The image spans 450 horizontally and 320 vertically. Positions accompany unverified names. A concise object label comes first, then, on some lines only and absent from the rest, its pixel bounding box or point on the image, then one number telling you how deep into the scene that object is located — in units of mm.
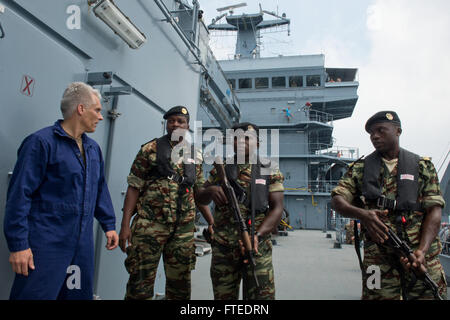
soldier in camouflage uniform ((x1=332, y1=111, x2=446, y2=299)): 1737
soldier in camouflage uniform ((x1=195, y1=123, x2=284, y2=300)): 1850
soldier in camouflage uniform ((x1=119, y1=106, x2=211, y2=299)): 2059
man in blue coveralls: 1318
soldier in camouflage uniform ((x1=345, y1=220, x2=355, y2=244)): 9822
